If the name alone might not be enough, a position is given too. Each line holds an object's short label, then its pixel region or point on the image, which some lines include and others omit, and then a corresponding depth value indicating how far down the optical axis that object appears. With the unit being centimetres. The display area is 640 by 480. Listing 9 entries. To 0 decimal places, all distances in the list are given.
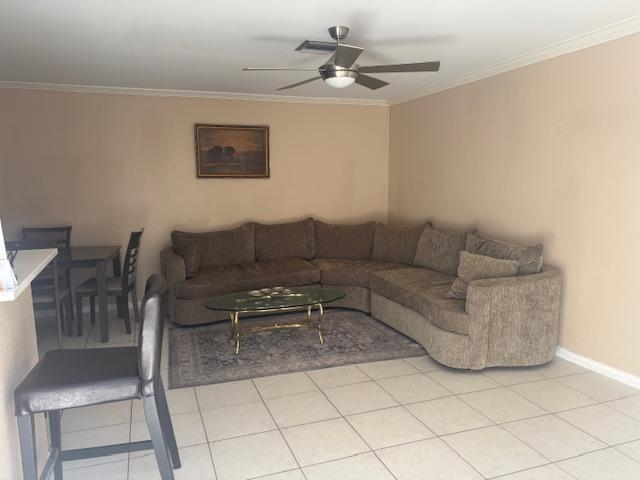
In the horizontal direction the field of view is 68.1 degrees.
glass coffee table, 378
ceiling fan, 290
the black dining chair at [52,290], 374
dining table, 413
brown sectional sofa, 336
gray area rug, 349
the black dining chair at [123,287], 429
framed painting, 532
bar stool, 172
